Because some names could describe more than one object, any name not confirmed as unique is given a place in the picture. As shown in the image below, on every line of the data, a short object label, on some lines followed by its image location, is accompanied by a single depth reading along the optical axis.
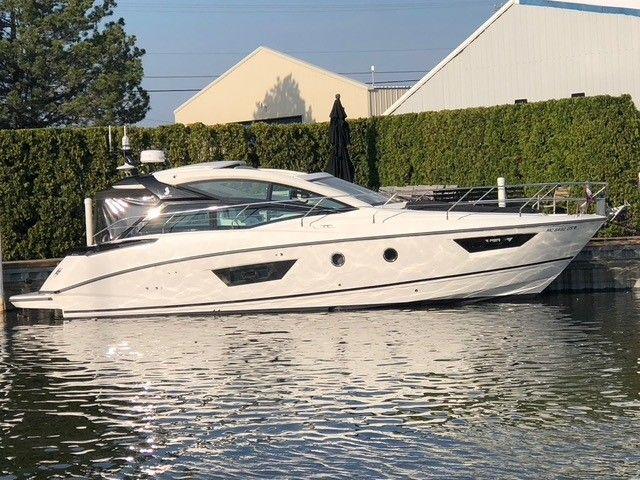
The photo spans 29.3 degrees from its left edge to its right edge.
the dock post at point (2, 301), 20.95
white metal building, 29.11
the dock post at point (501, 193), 20.52
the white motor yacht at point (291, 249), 17.94
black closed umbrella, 23.41
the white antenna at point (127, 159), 20.75
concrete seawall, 20.31
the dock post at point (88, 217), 21.25
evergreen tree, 38.81
